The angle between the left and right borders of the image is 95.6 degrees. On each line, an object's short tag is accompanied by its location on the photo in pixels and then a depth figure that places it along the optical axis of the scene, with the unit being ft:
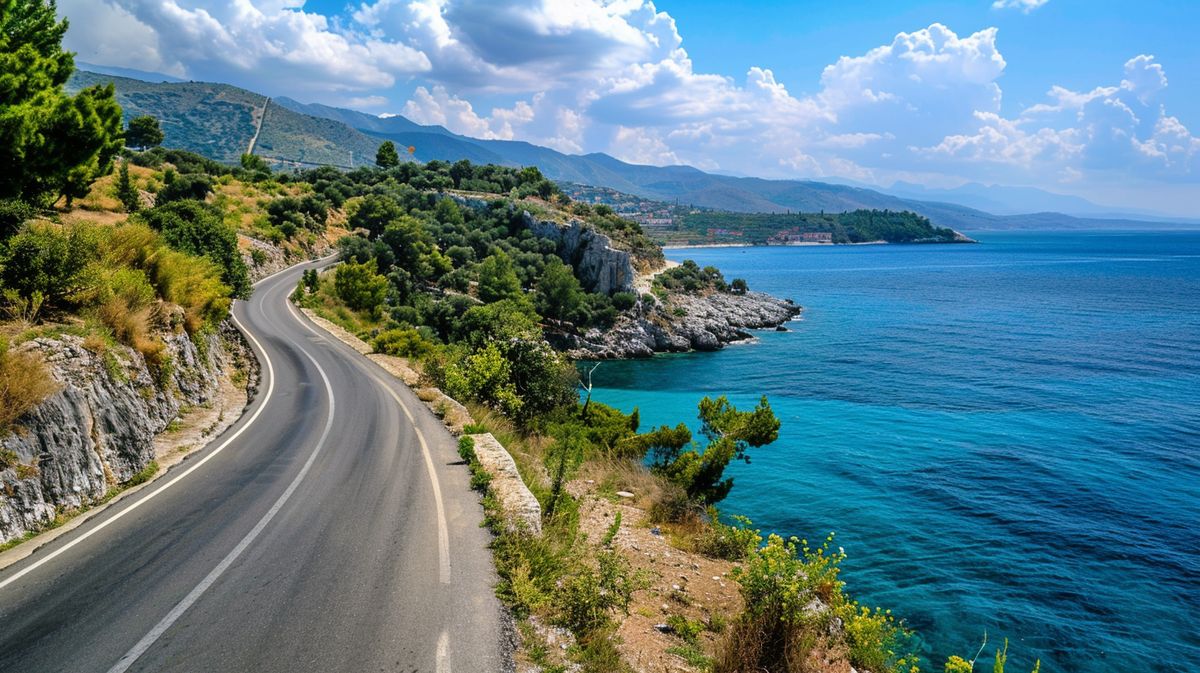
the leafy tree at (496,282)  209.77
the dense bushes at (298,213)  221.25
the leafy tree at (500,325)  87.35
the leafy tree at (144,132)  283.59
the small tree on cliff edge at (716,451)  63.10
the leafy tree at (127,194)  143.95
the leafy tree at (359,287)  160.66
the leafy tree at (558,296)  227.61
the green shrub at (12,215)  49.26
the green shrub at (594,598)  27.96
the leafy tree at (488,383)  77.51
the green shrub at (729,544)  46.83
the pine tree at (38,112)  48.37
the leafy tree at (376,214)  245.24
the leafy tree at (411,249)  214.90
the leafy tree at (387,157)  391.65
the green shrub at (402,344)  112.06
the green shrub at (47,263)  43.65
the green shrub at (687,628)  30.58
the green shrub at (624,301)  241.80
